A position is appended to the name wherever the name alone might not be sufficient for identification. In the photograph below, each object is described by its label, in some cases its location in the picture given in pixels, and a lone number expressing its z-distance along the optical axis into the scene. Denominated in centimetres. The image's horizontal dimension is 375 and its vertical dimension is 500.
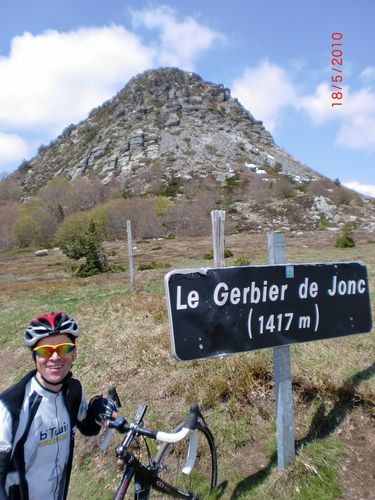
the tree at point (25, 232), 7344
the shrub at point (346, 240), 3083
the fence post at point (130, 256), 1348
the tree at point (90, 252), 2619
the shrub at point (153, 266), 2606
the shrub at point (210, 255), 2762
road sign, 260
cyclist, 217
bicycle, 254
